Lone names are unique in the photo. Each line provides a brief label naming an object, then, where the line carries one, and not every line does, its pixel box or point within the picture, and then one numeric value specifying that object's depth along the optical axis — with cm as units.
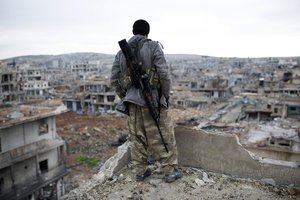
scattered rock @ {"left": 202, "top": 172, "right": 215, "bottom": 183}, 447
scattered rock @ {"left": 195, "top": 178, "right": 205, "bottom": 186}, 436
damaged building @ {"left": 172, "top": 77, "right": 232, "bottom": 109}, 4728
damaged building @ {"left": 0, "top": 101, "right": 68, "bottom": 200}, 1495
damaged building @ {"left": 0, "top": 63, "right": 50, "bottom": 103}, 3638
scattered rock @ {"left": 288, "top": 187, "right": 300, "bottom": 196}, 404
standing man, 399
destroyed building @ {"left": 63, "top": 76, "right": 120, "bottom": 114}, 4816
